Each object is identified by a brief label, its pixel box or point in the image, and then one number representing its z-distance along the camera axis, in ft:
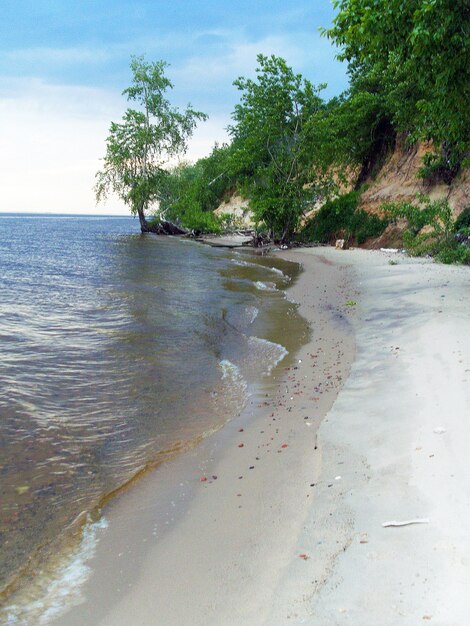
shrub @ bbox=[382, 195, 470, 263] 60.64
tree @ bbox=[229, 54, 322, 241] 102.12
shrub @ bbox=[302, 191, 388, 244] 99.86
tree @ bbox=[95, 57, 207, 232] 163.32
